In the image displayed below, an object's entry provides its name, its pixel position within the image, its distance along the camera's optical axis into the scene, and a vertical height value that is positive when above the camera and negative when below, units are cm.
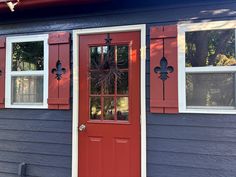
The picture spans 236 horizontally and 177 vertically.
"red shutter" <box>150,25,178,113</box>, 203 +21
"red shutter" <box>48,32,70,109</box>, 231 +24
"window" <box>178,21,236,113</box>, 194 +27
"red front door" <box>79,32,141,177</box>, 217 -17
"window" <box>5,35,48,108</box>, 241 +26
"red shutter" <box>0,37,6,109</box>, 252 +34
